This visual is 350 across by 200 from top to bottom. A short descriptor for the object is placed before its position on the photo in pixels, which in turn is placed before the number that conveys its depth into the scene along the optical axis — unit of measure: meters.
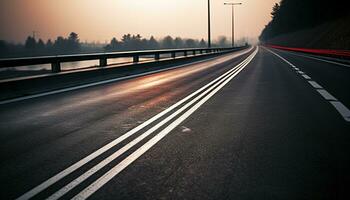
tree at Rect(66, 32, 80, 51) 181.98
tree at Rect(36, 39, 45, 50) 177.60
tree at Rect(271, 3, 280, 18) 186.15
